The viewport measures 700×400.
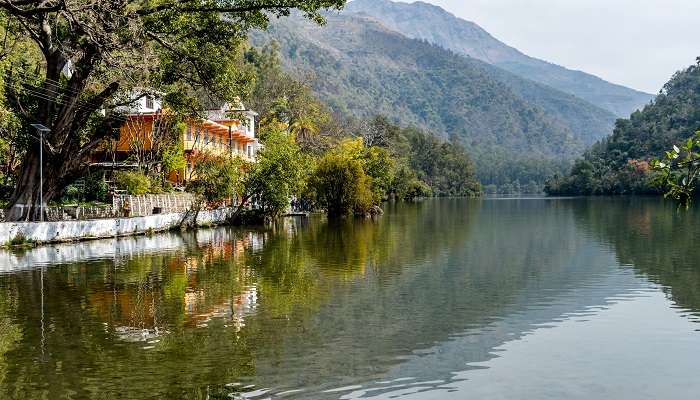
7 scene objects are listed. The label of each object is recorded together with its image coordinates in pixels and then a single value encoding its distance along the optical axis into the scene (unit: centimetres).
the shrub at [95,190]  4738
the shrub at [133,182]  4431
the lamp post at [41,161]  2933
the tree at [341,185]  6266
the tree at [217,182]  4753
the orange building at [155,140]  4994
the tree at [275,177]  5112
